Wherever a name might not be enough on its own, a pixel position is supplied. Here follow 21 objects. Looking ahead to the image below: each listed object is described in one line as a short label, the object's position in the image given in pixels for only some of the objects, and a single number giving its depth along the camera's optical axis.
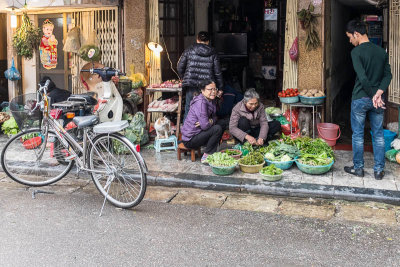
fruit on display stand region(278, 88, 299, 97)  9.53
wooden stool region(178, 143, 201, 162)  8.71
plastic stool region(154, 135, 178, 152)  9.41
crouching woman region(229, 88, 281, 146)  8.48
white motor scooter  8.88
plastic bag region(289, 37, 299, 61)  9.66
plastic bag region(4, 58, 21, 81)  11.64
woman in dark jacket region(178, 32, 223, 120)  9.41
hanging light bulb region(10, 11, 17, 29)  11.28
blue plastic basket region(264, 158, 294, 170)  7.87
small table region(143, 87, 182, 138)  9.85
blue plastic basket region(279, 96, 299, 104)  9.51
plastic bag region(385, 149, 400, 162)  8.34
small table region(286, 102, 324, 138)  9.46
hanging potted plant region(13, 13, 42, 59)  11.58
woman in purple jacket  8.34
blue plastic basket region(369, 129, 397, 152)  8.73
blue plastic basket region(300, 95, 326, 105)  9.29
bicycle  6.43
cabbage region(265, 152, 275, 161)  8.02
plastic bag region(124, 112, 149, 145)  9.55
